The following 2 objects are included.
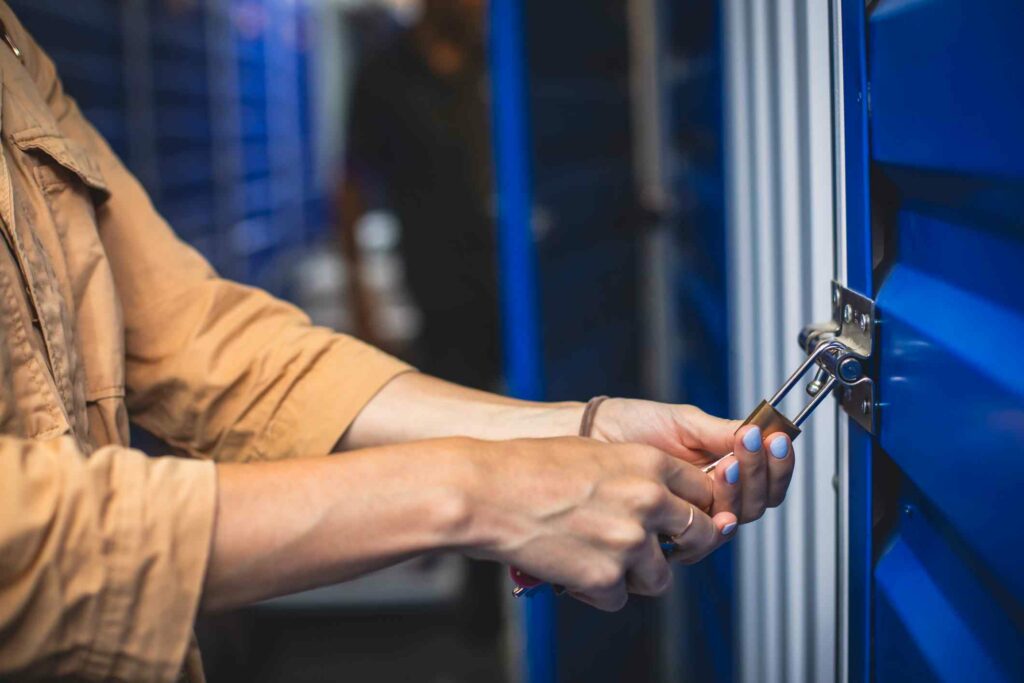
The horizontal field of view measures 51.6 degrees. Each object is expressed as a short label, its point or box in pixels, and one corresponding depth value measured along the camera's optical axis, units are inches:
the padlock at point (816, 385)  44.5
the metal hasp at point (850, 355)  44.1
